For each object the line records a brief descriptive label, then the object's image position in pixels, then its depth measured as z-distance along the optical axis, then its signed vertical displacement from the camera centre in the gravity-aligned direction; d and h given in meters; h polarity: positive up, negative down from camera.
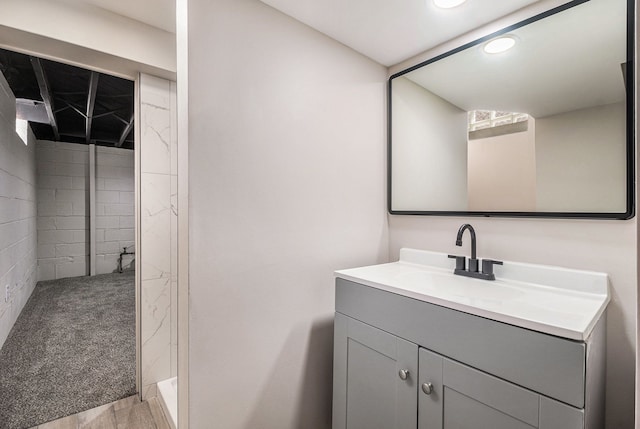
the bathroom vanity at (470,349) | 0.80 -0.46
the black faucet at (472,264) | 1.38 -0.26
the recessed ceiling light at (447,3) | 1.31 +0.94
